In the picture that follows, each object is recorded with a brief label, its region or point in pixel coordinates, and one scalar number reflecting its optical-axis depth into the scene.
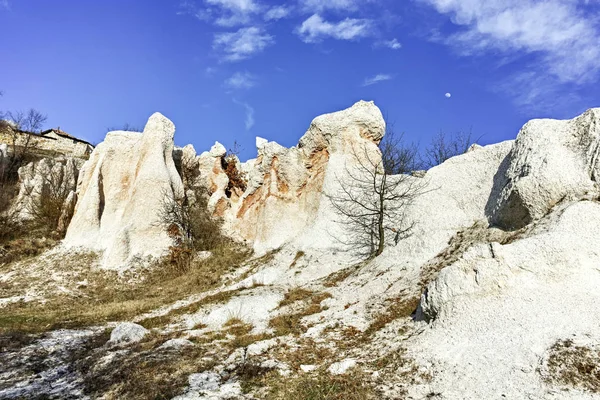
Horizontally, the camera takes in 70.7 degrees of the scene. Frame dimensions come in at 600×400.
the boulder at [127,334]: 11.32
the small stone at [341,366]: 7.89
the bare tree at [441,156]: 43.38
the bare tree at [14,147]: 37.62
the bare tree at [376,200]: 18.14
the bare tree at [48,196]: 30.02
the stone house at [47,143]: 47.88
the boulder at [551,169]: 10.95
